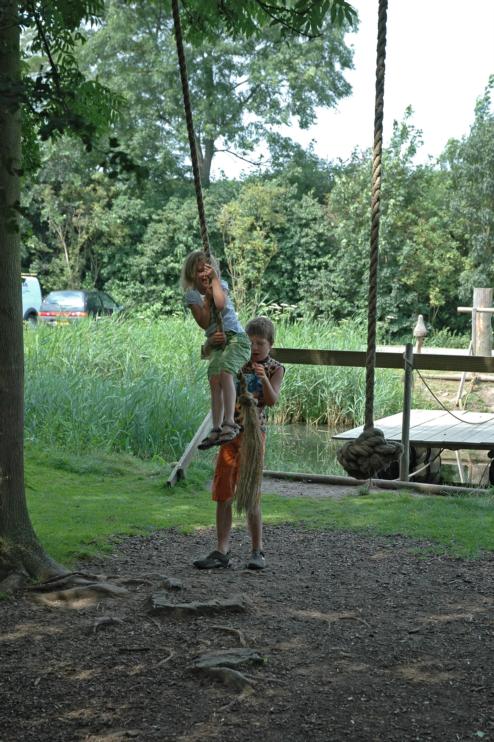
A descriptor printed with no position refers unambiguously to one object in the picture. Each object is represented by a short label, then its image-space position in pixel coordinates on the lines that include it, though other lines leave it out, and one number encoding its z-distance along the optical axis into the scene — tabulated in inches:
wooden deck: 391.9
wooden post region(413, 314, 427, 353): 623.3
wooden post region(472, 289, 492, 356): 644.3
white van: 942.4
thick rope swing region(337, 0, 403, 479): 162.4
